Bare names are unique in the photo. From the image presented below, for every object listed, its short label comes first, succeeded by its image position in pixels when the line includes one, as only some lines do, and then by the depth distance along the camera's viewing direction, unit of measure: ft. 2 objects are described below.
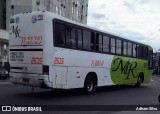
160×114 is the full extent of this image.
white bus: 29.26
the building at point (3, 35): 93.51
